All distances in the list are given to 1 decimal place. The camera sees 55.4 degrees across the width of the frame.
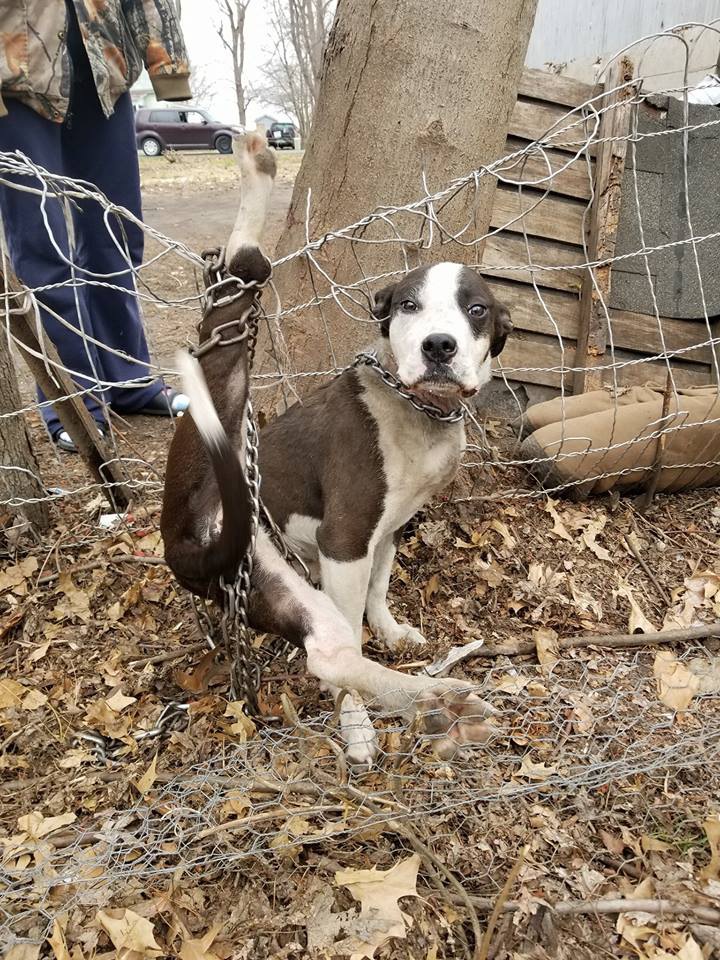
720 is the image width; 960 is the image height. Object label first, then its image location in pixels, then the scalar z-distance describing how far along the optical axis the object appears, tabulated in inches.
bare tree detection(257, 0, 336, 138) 772.6
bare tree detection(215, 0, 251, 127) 973.2
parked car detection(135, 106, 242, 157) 1087.0
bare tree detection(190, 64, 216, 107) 2248.4
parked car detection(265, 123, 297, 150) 1222.3
